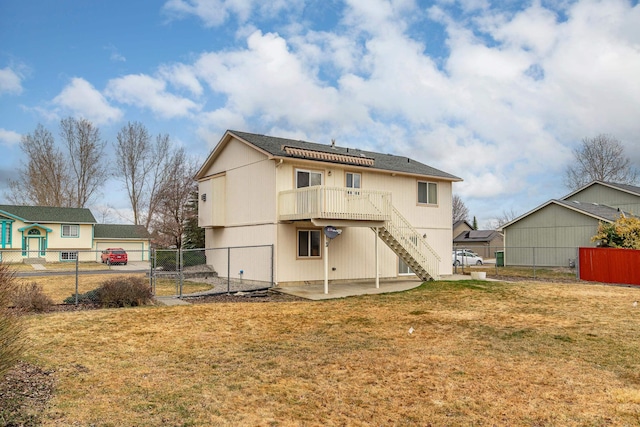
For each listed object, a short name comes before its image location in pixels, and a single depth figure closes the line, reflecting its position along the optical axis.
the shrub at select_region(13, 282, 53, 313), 12.46
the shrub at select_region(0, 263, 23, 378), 5.45
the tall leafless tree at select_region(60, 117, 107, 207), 49.22
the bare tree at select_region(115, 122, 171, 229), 47.62
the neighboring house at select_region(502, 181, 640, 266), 31.39
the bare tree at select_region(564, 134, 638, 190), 48.75
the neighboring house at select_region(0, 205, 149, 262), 42.62
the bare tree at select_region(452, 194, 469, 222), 82.69
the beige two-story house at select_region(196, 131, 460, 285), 19.14
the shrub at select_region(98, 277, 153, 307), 14.15
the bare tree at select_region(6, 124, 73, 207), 48.91
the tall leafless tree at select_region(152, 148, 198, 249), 34.43
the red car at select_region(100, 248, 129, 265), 39.56
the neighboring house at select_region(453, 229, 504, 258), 61.81
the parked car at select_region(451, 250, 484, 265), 46.38
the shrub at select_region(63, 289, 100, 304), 14.34
